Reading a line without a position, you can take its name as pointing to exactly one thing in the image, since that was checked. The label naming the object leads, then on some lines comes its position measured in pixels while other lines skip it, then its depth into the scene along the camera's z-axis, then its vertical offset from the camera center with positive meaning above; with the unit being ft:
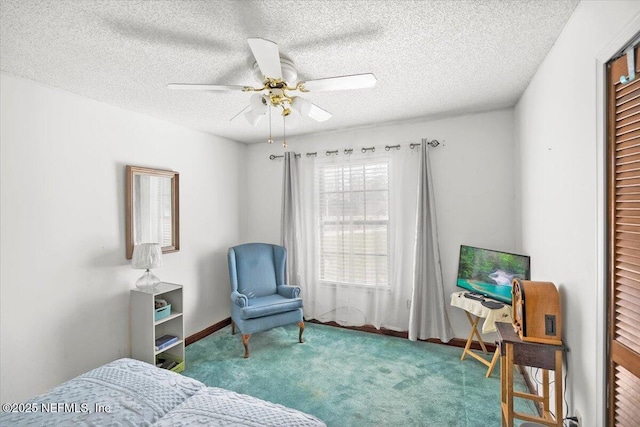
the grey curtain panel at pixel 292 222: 12.53 -0.49
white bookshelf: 8.39 -3.37
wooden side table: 5.29 -2.97
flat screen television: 8.03 -1.86
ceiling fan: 4.77 +2.50
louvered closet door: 3.47 -0.51
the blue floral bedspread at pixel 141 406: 4.08 -2.94
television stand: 7.79 -2.99
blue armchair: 9.87 -3.09
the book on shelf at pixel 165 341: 8.64 -3.97
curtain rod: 10.48 +2.42
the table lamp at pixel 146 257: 8.46 -1.32
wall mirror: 8.98 +0.14
